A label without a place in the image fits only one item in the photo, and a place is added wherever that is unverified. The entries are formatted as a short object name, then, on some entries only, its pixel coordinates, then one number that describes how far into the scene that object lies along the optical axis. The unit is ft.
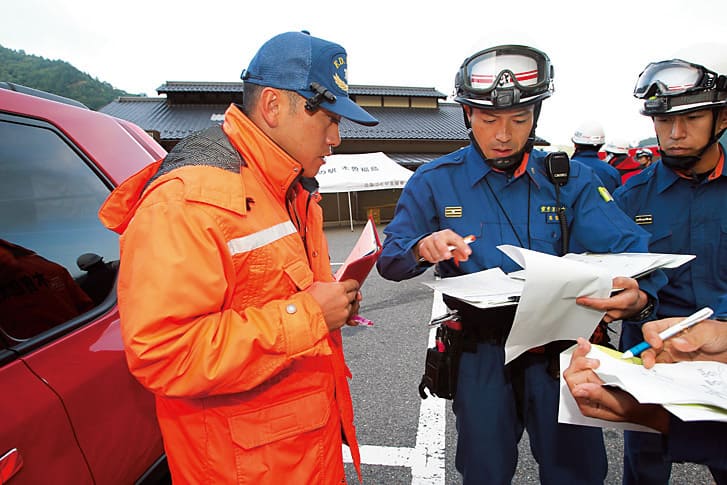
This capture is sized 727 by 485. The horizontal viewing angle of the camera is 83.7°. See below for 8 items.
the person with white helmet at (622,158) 22.93
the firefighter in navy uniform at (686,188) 6.11
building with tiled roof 60.08
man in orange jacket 3.21
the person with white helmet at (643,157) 23.85
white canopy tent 50.85
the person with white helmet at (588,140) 18.45
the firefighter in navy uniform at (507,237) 5.27
